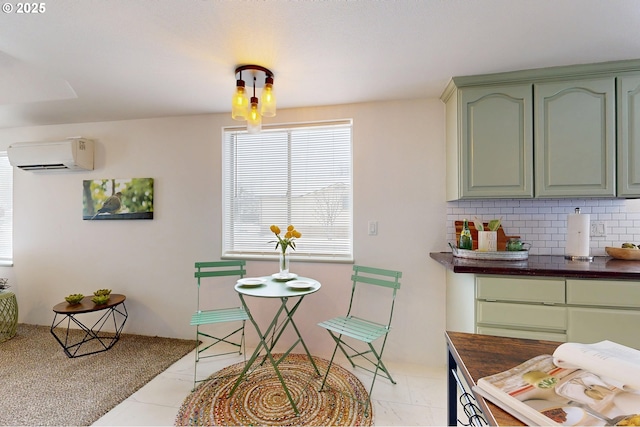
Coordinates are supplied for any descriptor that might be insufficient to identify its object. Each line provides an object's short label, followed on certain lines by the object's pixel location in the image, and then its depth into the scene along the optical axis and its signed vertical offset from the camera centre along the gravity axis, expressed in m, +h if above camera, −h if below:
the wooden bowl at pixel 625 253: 1.89 -0.27
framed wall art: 2.82 +0.16
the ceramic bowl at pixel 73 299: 2.50 -0.76
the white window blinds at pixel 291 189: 2.55 +0.24
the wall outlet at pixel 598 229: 2.08 -0.11
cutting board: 2.13 -0.18
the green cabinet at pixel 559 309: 1.58 -0.55
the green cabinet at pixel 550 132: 1.81 +0.56
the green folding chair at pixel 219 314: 2.10 -0.78
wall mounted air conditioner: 2.81 +0.61
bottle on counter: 2.03 -0.18
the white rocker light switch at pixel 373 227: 2.42 -0.11
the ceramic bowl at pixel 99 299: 2.49 -0.76
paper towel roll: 1.94 -0.14
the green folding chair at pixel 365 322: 1.91 -0.79
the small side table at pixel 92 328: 2.43 -1.17
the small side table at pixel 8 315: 2.73 -1.00
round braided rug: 1.66 -1.21
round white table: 1.79 -0.51
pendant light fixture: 1.66 +0.69
